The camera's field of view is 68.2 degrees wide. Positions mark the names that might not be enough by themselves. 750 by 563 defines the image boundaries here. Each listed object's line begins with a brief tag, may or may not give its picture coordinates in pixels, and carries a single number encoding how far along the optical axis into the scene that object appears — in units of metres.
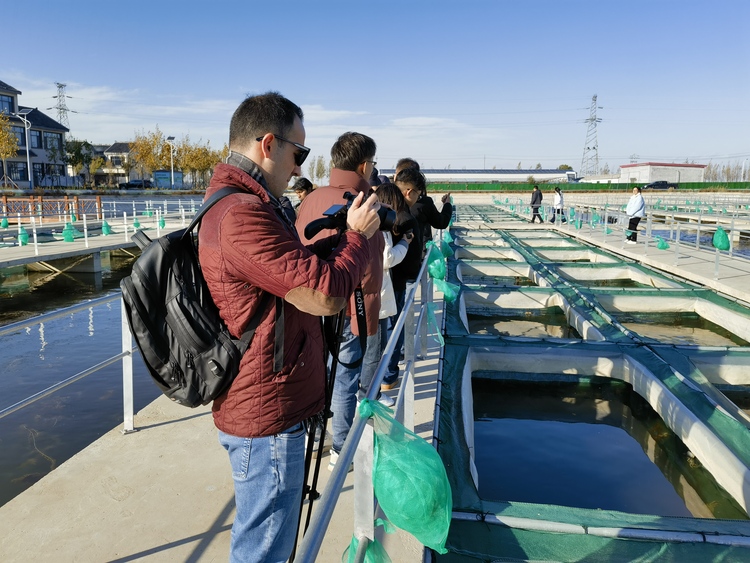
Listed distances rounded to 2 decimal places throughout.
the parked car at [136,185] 67.09
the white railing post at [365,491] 1.71
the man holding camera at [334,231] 2.96
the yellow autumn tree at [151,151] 66.75
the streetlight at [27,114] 46.21
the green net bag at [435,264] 6.50
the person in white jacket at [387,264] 3.77
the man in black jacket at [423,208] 4.44
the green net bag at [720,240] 9.59
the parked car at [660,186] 54.72
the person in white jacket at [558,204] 22.72
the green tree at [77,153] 62.69
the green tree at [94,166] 69.19
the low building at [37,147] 49.94
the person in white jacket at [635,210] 14.84
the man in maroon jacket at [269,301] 1.54
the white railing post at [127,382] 3.46
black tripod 1.81
